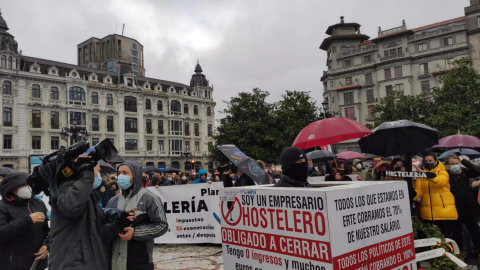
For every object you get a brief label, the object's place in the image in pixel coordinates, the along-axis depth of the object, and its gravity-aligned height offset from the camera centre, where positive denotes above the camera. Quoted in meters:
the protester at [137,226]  3.39 -0.62
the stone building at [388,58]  45.09 +11.75
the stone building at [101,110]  42.47 +7.31
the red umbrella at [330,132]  6.98 +0.34
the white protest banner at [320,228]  2.38 -0.56
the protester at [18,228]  3.83 -0.64
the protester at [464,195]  6.05 -0.89
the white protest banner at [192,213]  8.56 -1.33
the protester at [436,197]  5.28 -0.76
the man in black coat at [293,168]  3.38 -0.15
